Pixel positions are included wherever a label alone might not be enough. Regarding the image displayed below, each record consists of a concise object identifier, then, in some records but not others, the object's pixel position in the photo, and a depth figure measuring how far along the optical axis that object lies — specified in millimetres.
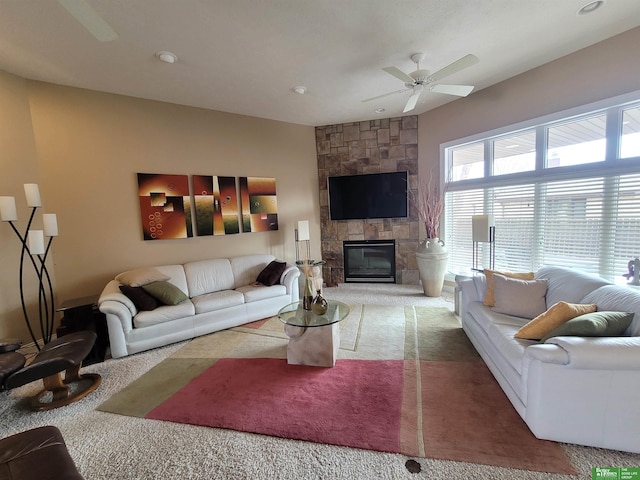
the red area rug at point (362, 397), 1762
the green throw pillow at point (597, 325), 1749
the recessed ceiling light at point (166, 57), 2738
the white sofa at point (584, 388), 1578
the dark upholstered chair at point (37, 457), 1212
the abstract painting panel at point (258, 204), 4736
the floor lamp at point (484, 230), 3662
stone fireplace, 5148
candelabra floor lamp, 2778
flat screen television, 5207
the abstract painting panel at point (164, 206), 3881
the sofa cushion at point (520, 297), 2592
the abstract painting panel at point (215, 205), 4289
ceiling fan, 2587
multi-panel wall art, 3928
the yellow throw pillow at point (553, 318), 1979
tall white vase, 4512
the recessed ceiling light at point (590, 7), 2279
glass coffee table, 2662
